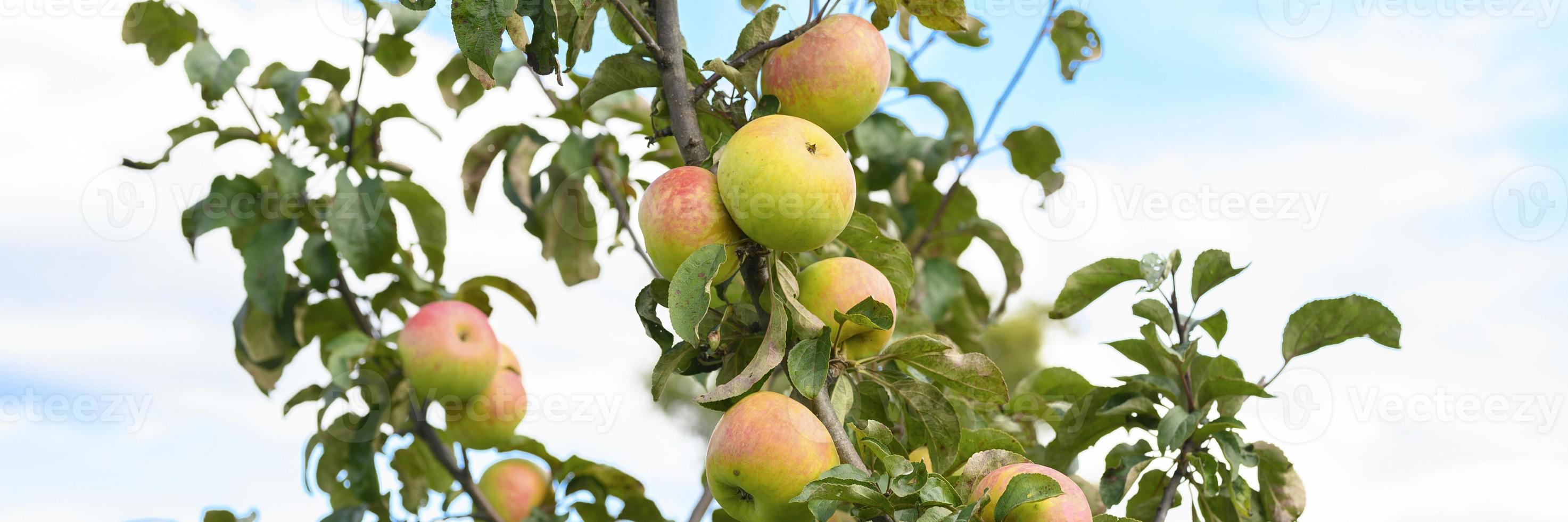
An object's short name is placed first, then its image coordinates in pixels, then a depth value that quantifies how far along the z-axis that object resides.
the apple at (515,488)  3.01
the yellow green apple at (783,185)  2.38
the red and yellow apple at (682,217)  2.39
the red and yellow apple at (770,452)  2.39
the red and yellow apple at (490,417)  2.92
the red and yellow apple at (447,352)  2.85
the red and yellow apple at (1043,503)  2.39
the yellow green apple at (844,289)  2.43
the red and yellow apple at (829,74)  2.46
